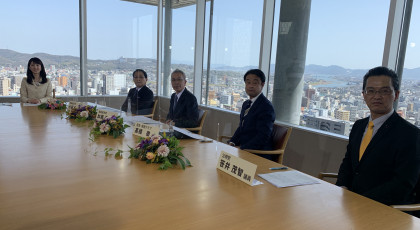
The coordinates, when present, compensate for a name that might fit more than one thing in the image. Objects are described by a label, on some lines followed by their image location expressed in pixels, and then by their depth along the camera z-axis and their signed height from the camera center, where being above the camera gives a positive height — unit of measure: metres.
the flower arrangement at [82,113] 3.00 -0.48
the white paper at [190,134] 2.43 -0.53
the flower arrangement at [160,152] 1.71 -0.48
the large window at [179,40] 5.56 +0.61
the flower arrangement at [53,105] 3.73 -0.50
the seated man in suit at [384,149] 1.59 -0.38
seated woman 4.43 -0.29
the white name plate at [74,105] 3.31 -0.44
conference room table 1.07 -0.54
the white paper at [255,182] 1.48 -0.53
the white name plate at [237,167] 1.46 -0.48
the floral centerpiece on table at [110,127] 2.38 -0.48
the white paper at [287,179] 1.49 -0.53
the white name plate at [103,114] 2.73 -0.43
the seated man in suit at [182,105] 3.54 -0.41
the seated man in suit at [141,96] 4.56 -0.41
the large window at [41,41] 5.26 +0.41
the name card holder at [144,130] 2.19 -0.46
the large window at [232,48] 4.27 +0.40
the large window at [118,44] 5.82 +0.49
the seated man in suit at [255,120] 2.70 -0.41
